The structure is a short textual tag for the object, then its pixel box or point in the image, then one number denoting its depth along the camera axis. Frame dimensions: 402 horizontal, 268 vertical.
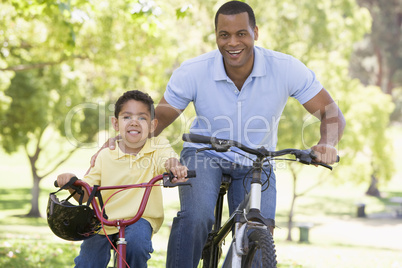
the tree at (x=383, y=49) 32.28
